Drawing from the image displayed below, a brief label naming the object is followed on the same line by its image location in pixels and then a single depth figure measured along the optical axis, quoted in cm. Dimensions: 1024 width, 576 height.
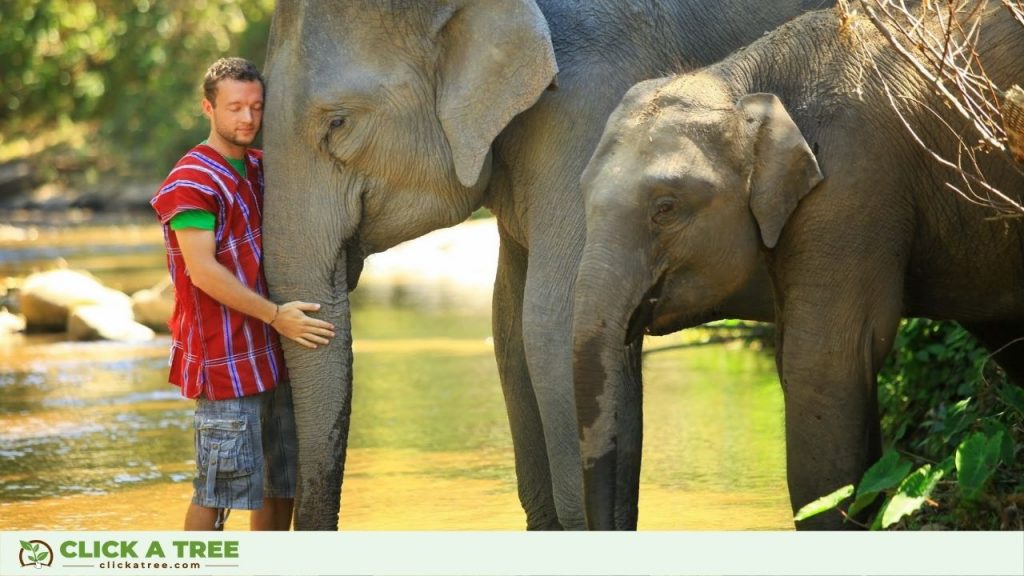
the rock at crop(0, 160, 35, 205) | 3934
